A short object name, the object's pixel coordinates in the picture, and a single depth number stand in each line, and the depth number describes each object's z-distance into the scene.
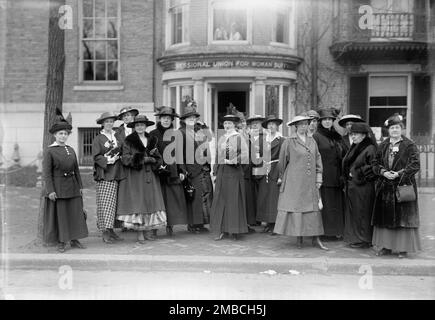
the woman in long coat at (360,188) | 7.90
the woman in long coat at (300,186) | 7.88
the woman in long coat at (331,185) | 8.40
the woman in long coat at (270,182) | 9.26
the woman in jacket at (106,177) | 8.28
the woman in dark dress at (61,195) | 7.70
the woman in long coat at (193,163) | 8.91
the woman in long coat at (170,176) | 8.68
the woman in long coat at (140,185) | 8.21
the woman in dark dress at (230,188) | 8.47
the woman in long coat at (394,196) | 7.37
